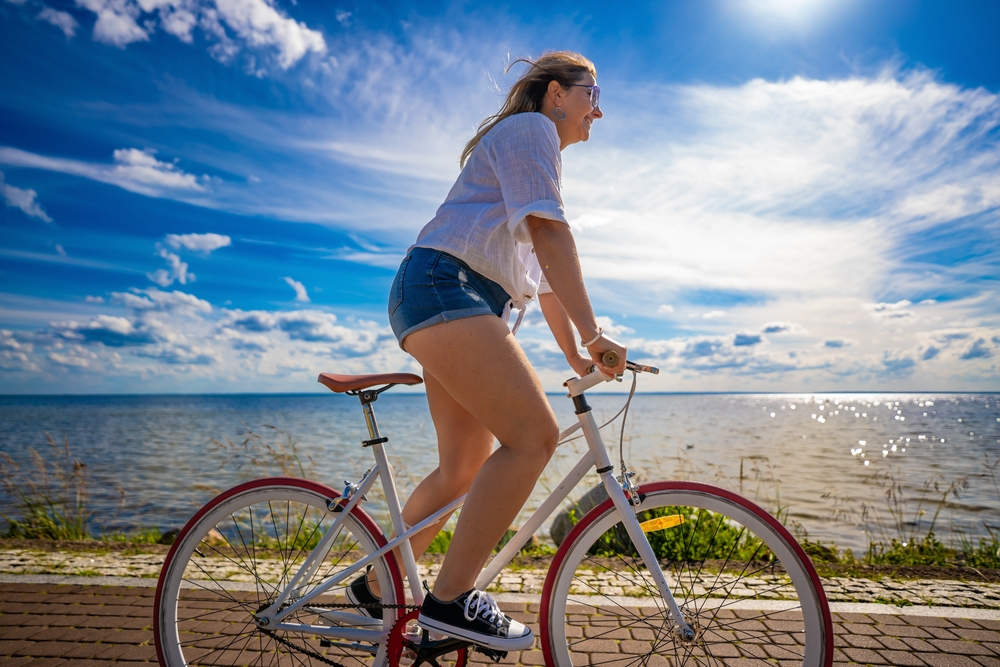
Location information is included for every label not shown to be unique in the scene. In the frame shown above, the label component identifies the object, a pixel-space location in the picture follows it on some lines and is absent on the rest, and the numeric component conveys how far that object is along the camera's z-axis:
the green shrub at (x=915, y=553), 4.29
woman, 1.80
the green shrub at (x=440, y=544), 4.98
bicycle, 1.88
